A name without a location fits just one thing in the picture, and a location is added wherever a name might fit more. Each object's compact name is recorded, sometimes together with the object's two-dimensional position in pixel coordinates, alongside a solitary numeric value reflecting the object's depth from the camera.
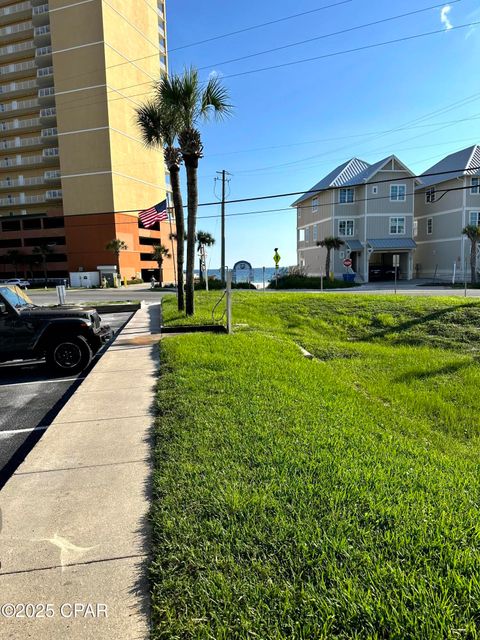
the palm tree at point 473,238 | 34.69
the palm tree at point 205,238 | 48.56
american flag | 25.23
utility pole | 37.96
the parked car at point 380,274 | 43.00
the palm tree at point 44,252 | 60.46
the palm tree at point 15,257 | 62.97
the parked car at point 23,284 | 47.91
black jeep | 7.15
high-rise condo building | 55.66
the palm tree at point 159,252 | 51.47
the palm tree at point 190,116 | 11.18
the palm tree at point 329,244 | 40.06
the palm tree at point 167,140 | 12.27
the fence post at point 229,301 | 9.74
